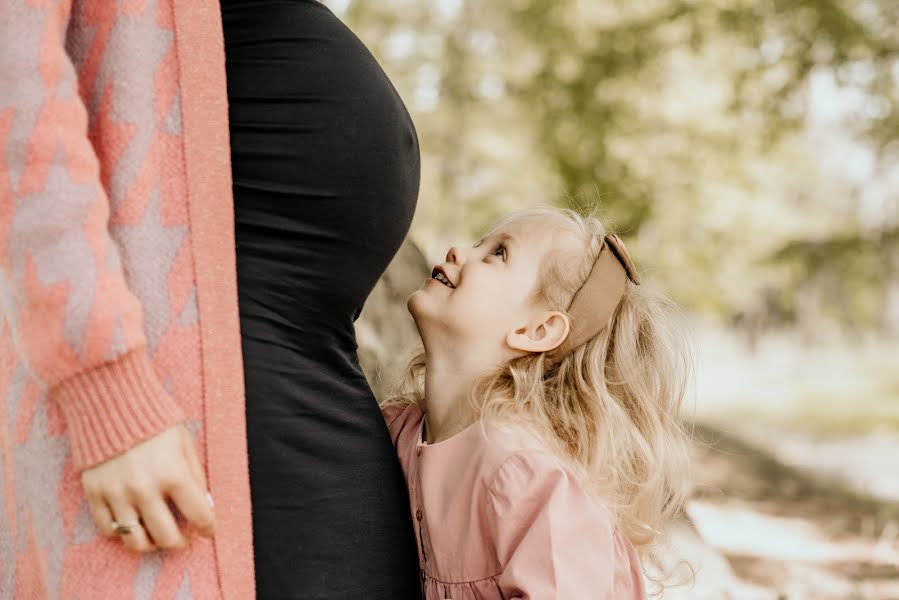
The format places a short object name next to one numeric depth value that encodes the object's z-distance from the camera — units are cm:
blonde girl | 164
